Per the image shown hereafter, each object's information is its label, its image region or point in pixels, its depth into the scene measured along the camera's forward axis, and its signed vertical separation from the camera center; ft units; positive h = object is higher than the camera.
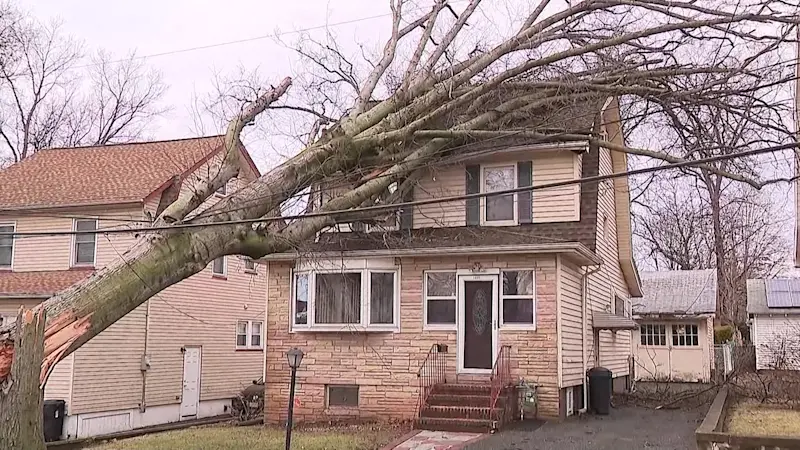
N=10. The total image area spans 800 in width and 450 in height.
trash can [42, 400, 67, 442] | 57.36 -7.13
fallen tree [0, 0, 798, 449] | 33.17 +11.90
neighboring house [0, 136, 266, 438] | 61.52 +2.43
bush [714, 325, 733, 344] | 115.75 -0.60
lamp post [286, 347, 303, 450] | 37.96 -1.62
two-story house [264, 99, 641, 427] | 48.37 +1.96
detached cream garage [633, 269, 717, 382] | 90.53 -0.88
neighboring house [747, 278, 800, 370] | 99.66 +2.60
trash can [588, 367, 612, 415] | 54.13 -4.17
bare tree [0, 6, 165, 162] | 112.23 +29.72
